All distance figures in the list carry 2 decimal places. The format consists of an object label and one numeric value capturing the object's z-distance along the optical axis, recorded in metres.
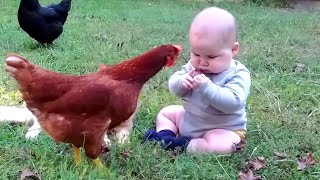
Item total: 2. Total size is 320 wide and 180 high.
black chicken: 4.29
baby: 2.13
